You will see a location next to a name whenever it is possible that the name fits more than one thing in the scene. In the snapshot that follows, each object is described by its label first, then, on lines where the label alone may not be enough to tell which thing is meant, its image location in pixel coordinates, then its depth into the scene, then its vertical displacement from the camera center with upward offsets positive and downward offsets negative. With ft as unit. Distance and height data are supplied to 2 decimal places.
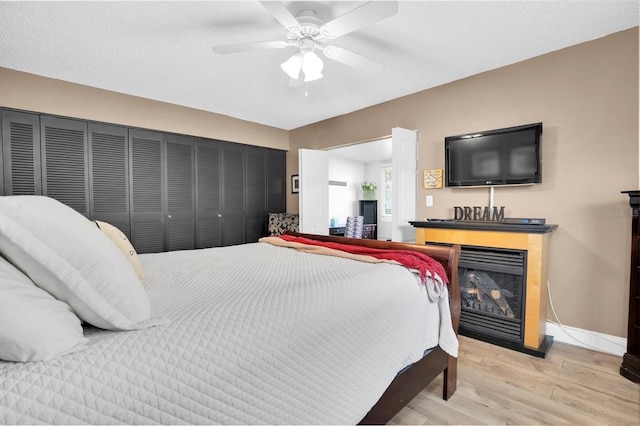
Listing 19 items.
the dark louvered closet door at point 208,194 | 14.48 +0.49
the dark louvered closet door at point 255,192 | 16.20 +0.63
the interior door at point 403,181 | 11.18 +0.86
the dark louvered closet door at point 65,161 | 10.85 +1.62
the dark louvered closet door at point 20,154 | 10.16 +1.76
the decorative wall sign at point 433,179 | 11.14 +0.91
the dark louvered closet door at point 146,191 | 12.72 +0.56
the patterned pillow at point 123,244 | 4.62 -0.65
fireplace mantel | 7.81 -1.41
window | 25.40 +1.27
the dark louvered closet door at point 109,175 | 11.80 +1.20
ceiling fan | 5.45 +3.60
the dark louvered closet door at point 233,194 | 15.30 +0.50
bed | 2.20 -1.30
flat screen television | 8.90 +1.46
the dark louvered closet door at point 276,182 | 17.15 +1.28
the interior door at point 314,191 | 15.17 +0.63
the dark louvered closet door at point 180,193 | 13.64 +0.51
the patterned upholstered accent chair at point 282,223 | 16.29 -1.07
